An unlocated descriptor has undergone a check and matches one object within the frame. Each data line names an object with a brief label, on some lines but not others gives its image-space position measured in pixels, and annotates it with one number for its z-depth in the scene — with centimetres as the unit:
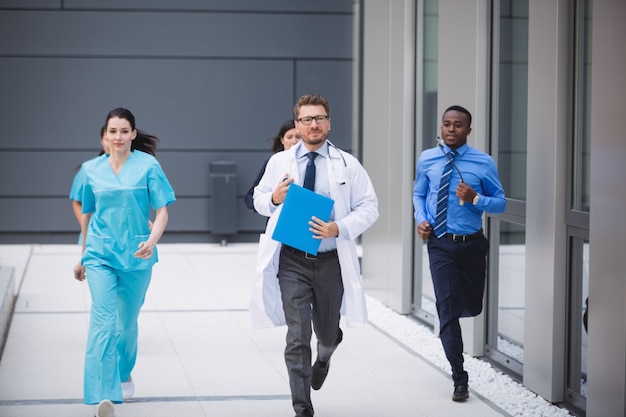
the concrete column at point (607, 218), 734
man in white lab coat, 792
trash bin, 2190
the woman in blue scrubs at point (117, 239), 809
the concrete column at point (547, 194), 876
